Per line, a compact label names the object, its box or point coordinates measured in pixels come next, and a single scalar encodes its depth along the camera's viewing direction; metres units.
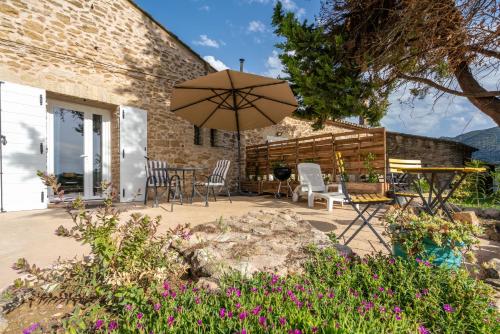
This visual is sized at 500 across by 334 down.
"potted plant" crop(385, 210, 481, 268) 1.93
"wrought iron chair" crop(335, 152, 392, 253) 2.68
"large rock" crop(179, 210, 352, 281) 1.97
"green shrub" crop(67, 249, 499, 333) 1.27
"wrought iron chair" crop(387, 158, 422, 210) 4.46
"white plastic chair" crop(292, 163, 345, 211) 5.88
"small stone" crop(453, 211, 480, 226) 3.31
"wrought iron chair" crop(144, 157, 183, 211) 5.12
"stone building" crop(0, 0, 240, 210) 5.16
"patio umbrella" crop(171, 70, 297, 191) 5.12
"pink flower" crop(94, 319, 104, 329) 1.29
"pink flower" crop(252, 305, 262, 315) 1.33
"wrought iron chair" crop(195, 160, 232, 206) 5.99
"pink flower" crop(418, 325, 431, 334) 1.30
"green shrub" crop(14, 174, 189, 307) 1.52
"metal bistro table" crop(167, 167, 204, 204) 4.94
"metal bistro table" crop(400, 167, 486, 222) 2.82
